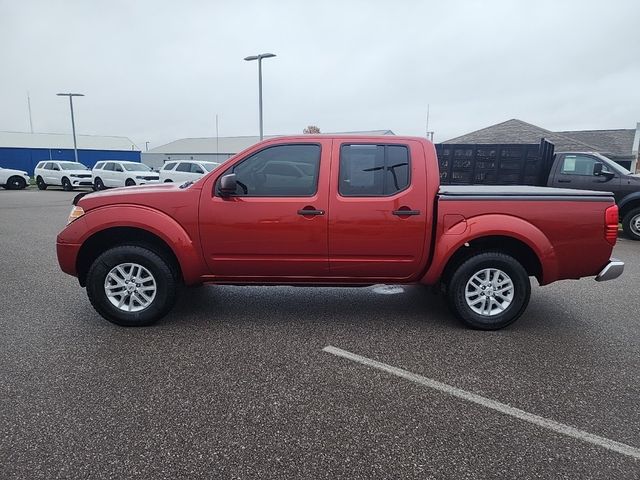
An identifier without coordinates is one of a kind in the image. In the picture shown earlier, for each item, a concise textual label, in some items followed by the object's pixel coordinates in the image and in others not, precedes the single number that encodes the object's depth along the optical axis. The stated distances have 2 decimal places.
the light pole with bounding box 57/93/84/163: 29.44
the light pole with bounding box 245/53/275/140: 17.85
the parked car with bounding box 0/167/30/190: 25.75
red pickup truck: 3.97
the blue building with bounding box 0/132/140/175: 38.81
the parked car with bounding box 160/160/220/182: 19.23
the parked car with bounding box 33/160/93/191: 24.08
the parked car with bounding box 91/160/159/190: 21.57
